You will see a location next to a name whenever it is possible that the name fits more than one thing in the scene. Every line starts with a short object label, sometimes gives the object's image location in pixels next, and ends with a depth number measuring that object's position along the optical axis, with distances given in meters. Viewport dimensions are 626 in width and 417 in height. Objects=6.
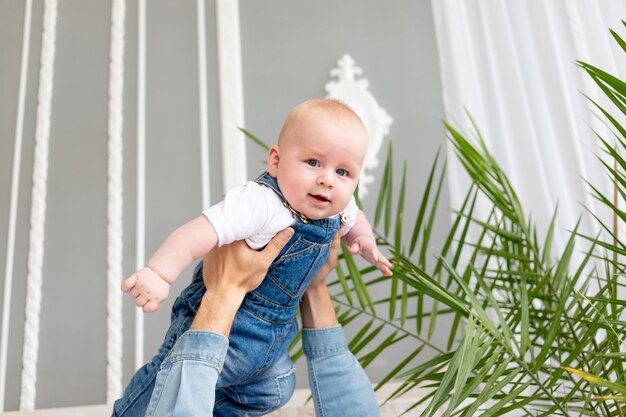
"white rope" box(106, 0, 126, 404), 2.23
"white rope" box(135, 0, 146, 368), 2.26
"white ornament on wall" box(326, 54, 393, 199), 2.45
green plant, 0.96
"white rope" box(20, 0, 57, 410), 2.21
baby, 0.95
